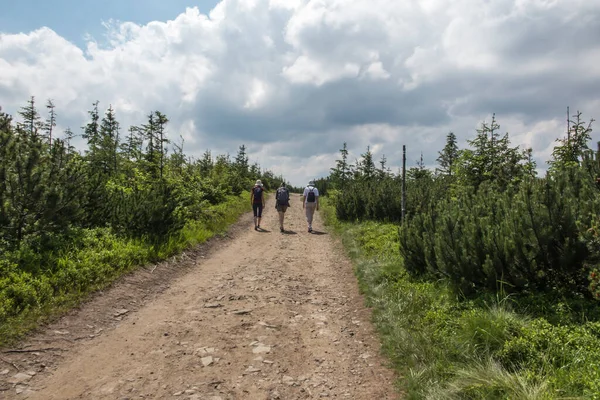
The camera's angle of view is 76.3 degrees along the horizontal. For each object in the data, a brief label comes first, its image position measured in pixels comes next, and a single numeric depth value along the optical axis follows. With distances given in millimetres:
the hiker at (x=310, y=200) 15406
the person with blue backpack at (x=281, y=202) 15234
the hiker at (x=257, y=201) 15236
